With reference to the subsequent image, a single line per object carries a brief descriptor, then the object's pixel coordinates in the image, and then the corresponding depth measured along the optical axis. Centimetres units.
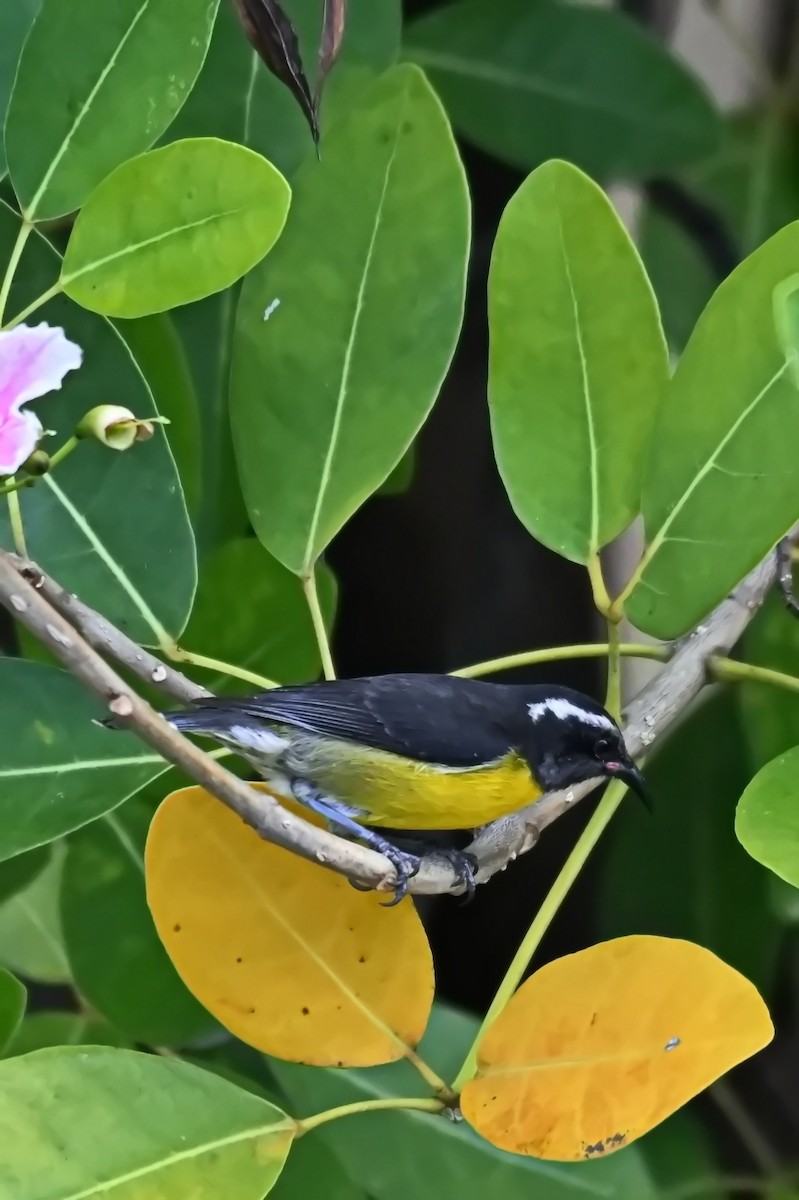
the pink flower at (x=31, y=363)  365
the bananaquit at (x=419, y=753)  374
